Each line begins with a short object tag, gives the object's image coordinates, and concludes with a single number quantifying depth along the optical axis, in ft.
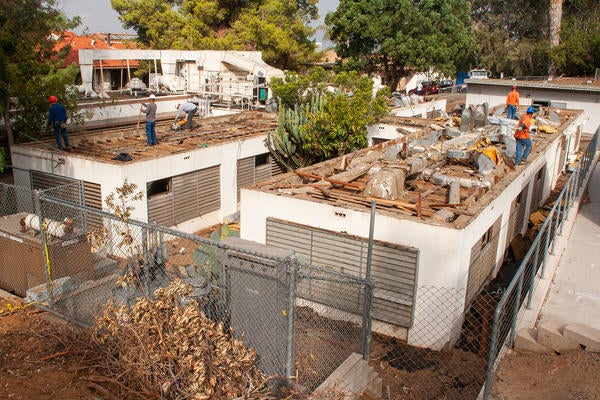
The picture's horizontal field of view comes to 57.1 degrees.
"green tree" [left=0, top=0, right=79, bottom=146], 50.37
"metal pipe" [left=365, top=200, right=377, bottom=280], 28.54
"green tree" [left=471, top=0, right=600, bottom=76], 135.44
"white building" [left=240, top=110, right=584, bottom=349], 31.42
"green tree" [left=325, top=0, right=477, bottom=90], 121.19
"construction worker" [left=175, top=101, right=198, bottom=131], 61.93
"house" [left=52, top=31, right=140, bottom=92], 112.68
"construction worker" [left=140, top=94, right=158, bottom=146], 51.16
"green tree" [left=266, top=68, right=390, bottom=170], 58.23
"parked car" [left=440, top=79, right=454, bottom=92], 164.14
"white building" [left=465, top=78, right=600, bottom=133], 97.76
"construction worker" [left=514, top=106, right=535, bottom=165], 44.45
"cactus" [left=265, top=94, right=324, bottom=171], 59.16
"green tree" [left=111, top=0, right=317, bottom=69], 133.49
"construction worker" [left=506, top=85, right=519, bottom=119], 68.39
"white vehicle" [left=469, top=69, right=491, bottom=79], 157.58
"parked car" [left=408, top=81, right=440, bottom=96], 153.42
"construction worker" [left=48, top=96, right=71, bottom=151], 48.01
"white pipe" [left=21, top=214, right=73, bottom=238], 29.66
